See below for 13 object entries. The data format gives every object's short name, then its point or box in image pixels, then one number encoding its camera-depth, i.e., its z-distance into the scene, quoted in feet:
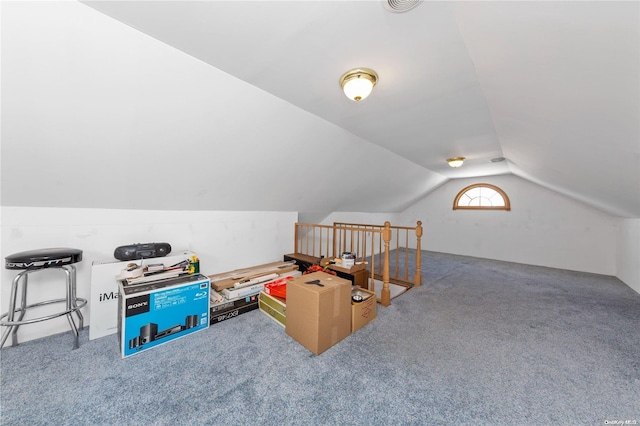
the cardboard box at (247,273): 8.84
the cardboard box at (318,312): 5.95
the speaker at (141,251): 7.02
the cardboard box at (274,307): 7.31
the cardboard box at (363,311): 7.09
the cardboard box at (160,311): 5.74
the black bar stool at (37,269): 5.17
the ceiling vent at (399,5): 3.47
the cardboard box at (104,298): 6.46
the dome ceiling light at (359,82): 5.27
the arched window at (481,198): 18.19
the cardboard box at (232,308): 7.46
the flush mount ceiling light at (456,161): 12.48
